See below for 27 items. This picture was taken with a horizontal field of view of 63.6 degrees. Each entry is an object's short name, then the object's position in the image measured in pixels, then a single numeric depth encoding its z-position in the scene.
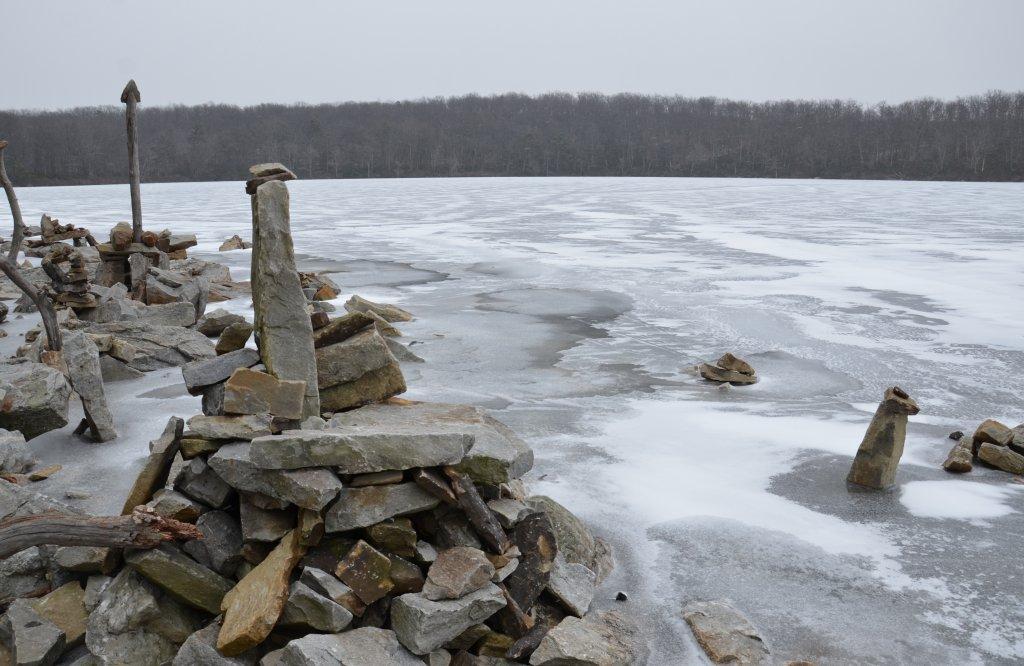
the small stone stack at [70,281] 10.68
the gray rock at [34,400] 6.24
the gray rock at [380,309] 11.59
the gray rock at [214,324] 10.73
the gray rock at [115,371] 8.57
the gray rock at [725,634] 4.01
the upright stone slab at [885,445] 6.02
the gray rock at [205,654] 3.61
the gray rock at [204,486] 4.18
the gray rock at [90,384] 6.47
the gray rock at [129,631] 3.74
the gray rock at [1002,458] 6.34
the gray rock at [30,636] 3.71
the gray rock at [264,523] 3.95
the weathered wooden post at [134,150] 13.70
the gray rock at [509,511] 4.27
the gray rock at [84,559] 4.14
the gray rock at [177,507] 4.12
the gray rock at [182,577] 3.88
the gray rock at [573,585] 4.20
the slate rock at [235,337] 5.78
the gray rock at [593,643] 3.79
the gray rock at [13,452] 5.55
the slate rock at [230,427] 4.27
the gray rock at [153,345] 8.91
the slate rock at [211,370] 5.16
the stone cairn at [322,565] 3.68
